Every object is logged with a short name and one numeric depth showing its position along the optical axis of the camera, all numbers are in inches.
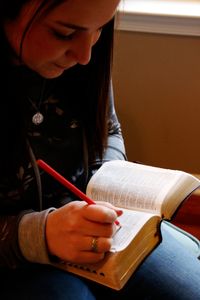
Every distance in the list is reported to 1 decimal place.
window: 55.4
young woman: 31.9
